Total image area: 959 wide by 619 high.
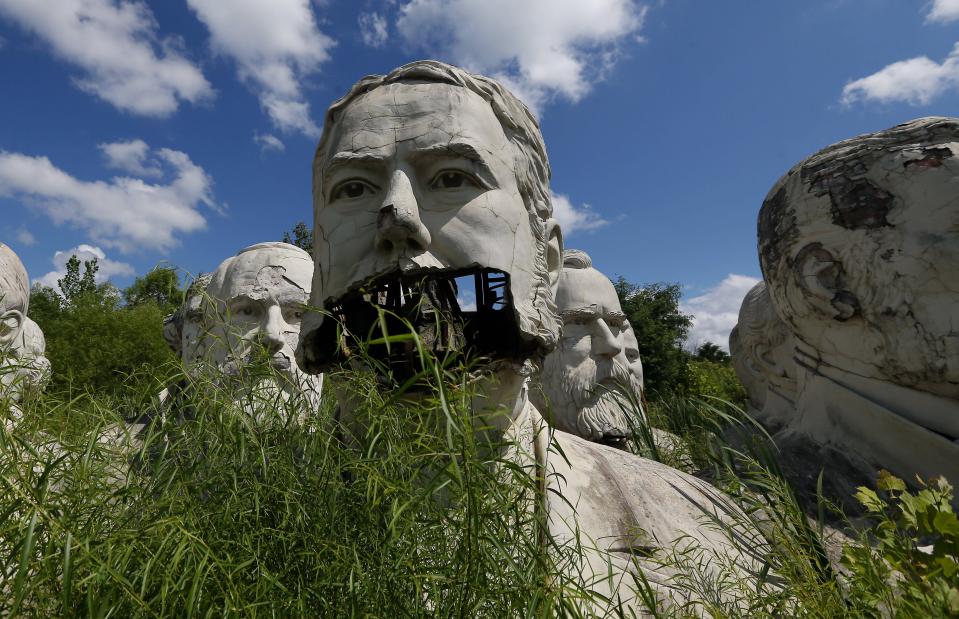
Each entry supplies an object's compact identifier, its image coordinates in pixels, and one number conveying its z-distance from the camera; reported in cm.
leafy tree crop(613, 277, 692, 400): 1773
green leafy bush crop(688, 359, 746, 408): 1046
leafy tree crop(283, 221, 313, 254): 2683
